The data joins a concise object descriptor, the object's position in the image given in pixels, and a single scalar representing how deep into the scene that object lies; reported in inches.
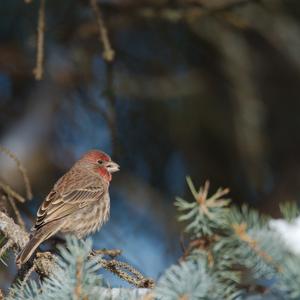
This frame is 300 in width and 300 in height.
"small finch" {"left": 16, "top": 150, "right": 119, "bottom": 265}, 424.3
